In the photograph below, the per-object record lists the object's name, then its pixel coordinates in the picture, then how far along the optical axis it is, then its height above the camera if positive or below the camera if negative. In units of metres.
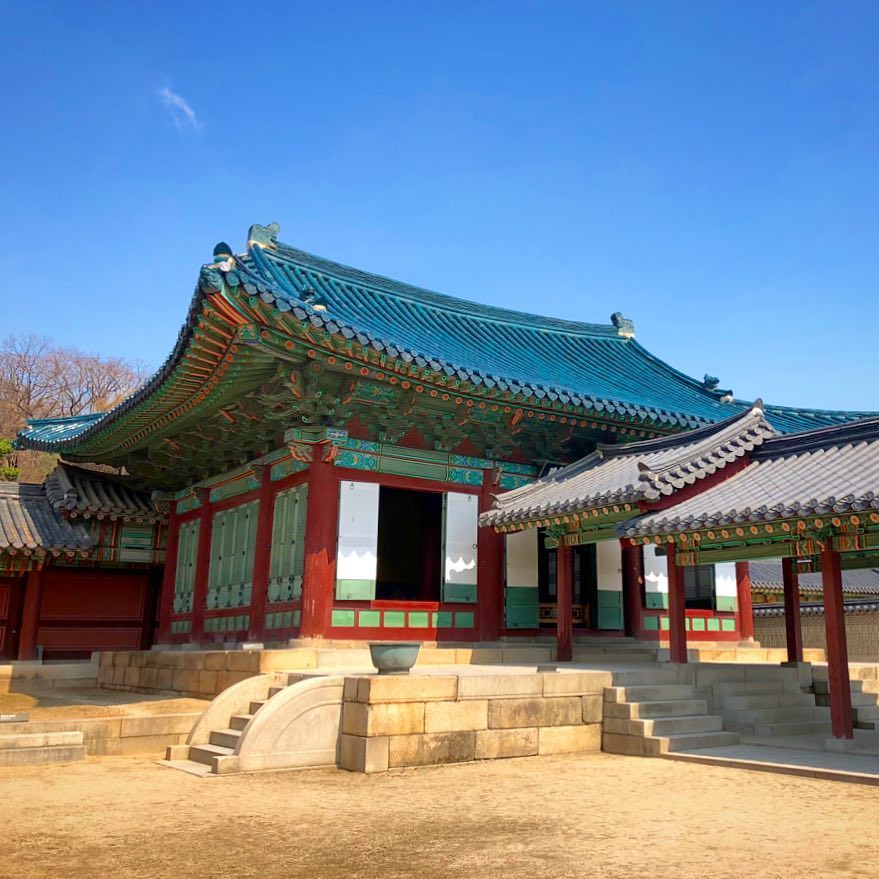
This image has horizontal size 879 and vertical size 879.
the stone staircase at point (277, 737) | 8.69 -1.34
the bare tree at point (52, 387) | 45.69 +11.79
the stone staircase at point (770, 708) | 11.24 -1.20
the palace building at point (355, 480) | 13.02 +2.37
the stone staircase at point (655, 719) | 10.05 -1.22
